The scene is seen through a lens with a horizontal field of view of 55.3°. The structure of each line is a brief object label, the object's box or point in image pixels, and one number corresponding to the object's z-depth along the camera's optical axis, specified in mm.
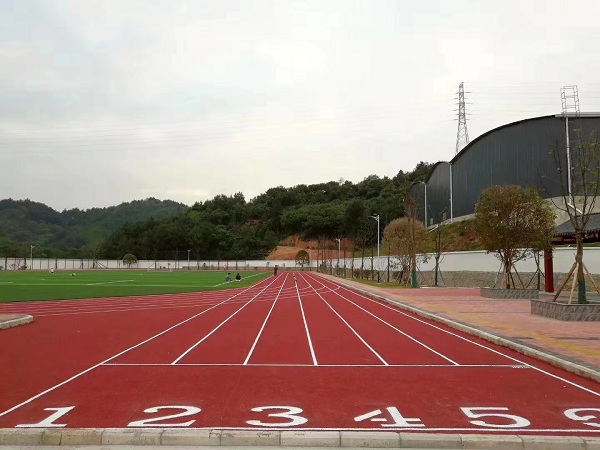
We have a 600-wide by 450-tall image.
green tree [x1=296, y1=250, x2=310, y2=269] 112938
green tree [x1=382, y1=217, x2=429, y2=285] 41209
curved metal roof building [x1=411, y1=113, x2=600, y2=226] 54688
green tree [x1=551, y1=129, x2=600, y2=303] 17906
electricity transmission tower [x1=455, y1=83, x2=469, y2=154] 75125
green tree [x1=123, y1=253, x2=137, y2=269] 107000
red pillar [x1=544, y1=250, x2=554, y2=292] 25781
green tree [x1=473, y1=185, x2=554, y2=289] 27516
